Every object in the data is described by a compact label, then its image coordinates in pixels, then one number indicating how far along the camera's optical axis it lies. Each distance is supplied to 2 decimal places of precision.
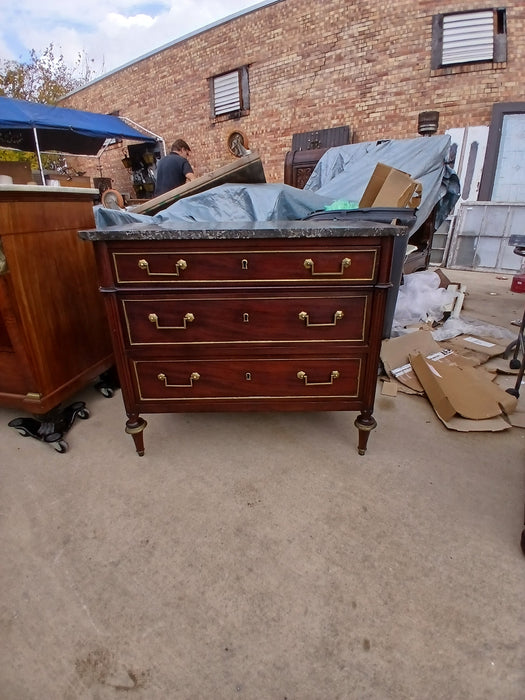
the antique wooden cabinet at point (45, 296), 1.59
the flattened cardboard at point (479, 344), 2.61
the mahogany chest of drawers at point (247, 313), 1.35
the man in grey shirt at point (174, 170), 4.41
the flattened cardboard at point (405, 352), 2.35
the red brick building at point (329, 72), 5.36
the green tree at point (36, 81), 13.45
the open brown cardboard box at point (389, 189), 2.51
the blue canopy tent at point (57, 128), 6.19
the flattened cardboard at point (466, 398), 1.91
